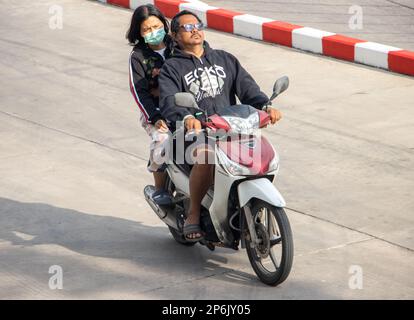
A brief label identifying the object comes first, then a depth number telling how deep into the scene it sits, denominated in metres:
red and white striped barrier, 16.76
